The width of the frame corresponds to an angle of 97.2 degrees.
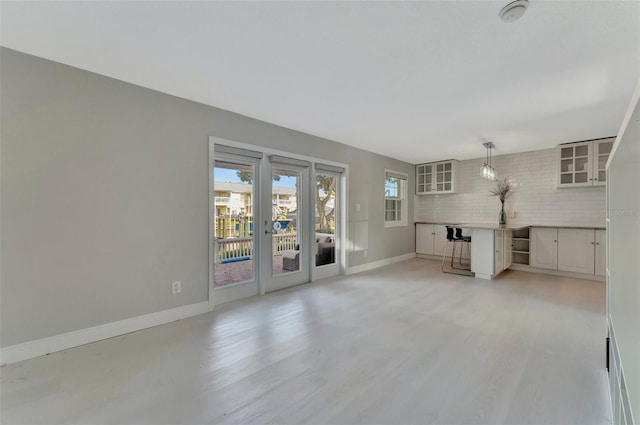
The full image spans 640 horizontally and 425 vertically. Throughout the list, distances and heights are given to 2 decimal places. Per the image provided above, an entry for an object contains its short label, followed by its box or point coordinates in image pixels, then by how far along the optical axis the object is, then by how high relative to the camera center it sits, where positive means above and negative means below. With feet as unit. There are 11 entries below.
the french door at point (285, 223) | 13.16 -0.56
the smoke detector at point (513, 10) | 5.42 +3.96
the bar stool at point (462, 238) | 17.57 -1.66
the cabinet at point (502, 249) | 15.87 -2.28
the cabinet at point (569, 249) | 15.24 -2.21
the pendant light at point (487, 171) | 15.88 +2.31
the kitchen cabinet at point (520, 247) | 18.40 -2.41
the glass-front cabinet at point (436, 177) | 21.67 +2.74
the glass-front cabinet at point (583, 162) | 15.55 +2.79
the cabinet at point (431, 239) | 21.84 -2.16
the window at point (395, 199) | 20.74 +1.00
